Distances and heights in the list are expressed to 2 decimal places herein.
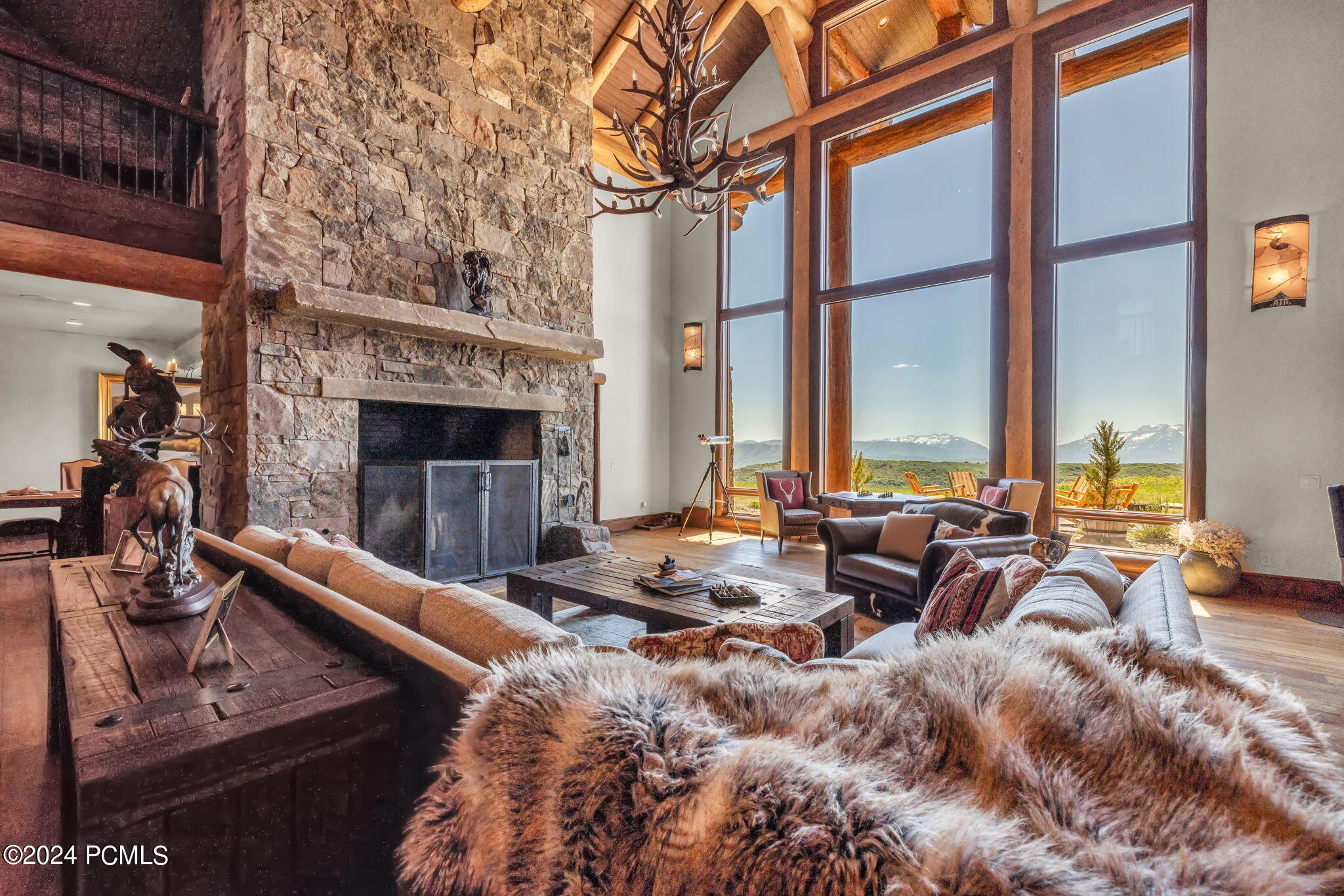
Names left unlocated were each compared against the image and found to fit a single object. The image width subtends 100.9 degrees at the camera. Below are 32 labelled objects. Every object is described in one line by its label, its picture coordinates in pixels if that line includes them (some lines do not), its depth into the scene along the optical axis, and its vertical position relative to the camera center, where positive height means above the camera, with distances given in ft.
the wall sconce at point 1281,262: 13.93 +4.72
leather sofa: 9.80 -2.20
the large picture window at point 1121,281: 16.49 +5.13
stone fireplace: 11.35 +5.04
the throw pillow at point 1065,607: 4.25 -1.36
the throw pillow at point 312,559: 6.05 -1.35
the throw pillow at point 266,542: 7.05 -1.39
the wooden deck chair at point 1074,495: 17.98 -1.62
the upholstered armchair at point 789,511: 20.56 -2.55
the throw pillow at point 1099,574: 5.57 -1.36
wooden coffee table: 7.89 -2.46
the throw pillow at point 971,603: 5.63 -1.65
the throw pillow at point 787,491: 21.25 -1.84
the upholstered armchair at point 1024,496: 16.31 -1.50
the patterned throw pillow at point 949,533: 10.53 -1.69
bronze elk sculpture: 4.66 -0.87
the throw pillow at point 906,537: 11.60 -1.96
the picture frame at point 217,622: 3.65 -1.25
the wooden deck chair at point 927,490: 22.26 -1.84
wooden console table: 2.64 -1.69
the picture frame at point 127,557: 6.54 -1.42
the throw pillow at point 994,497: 16.56 -1.57
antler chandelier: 9.97 +5.86
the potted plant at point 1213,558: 14.11 -2.92
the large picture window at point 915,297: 19.99 +5.71
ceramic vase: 14.07 -3.31
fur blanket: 1.60 -1.17
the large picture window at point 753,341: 24.77 +4.70
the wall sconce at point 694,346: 26.32 +4.62
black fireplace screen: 13.12 -1.92
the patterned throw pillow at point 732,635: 4.27 -1.62
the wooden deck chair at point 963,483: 21.59 -1.51
